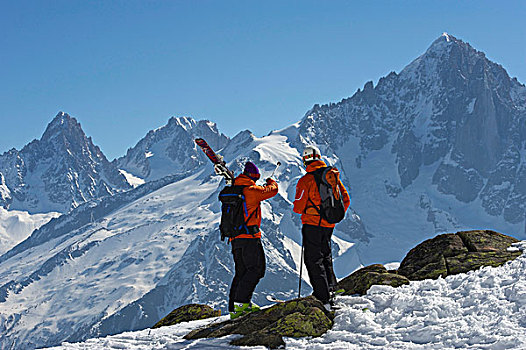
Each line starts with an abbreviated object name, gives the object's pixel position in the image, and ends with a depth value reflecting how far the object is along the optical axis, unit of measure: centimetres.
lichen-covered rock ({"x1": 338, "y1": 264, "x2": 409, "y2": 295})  1406
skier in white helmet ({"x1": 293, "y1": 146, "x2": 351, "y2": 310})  1287
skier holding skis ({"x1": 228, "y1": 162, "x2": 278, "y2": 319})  1363
